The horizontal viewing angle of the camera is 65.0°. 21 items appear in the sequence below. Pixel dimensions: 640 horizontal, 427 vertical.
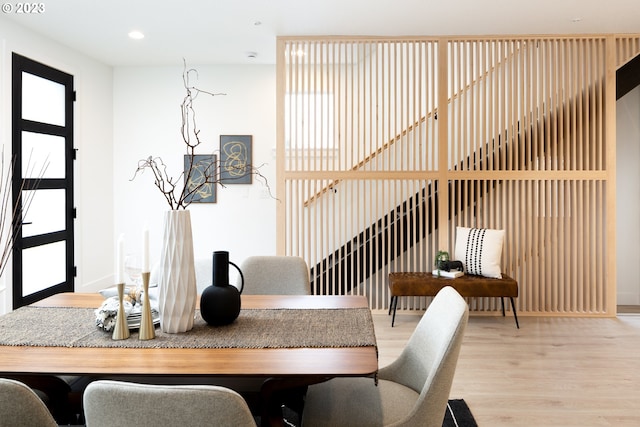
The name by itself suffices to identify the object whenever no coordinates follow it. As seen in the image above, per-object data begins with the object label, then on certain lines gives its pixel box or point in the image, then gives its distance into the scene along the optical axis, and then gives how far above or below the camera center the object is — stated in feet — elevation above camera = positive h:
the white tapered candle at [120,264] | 5.86 -0.59
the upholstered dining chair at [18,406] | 3.60 -1.40
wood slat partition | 15.97 +1.34
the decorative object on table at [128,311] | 6.03 -1.23
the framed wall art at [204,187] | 20.21 +1.16
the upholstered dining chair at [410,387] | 5.34 -2.18
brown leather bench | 14.40 -2.11
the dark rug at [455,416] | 8.56 -3.58
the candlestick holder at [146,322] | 5.81 -1.27
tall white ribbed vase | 6.05 -0.76
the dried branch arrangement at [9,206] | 14.15 +0.22
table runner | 5.67 -1.45
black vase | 6.34 -1.07
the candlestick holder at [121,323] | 5.80 -1.28
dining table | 4.82 -1.47
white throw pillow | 14.84 -1.15
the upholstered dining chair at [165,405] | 3.44 -1.33
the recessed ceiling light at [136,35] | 15.84 +5.74
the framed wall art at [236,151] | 20.25 +2.51
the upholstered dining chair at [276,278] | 9.51 -1.24
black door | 15.06 +1.12
